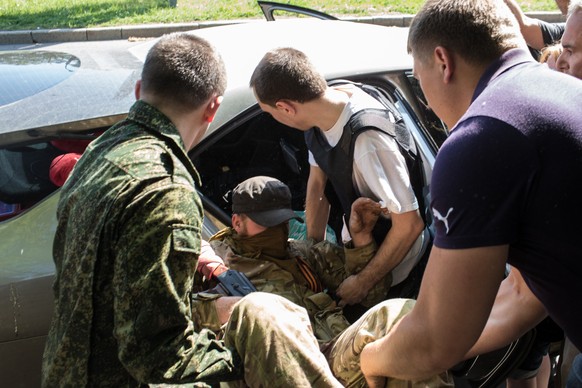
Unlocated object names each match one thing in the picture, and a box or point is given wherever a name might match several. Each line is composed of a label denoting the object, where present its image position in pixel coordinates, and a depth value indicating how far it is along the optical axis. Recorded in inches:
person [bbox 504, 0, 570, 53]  164.9
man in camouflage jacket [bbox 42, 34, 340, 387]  70.9
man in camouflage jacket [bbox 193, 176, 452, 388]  115.4
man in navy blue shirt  63.6
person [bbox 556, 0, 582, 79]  113.8
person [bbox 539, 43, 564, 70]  127.4
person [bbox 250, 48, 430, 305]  114.3
